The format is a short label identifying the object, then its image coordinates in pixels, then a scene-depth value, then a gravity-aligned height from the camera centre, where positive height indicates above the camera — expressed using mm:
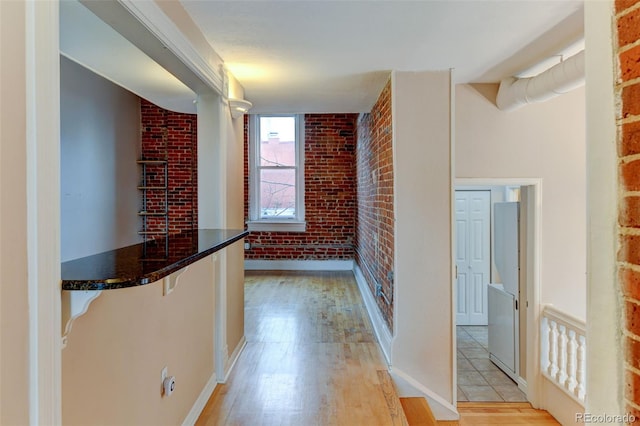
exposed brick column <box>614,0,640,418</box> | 707 +57
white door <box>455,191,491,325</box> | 5457 -682
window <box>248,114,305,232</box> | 6734 +711
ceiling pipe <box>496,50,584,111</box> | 2389 +921
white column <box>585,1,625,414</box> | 754 -33
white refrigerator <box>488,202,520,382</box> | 3676 -940
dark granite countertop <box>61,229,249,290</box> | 997 -177
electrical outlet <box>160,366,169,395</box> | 1763 -819
